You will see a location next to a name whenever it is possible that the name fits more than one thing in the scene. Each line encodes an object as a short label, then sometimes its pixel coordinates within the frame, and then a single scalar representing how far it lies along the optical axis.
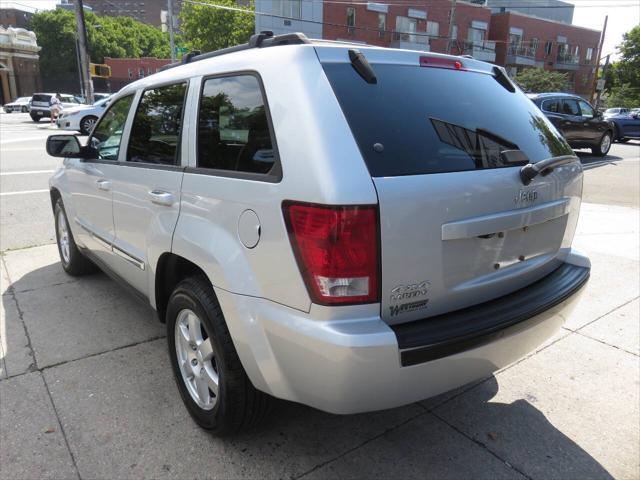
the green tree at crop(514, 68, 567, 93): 44.72
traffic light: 25.70
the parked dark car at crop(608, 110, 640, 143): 21.92
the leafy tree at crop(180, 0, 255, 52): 45.88
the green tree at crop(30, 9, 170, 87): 78.25
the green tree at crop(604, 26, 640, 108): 53.34
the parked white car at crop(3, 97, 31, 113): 46.22
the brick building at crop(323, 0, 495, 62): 39.81
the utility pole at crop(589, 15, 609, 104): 46.51
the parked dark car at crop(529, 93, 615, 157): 13.85
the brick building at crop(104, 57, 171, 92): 76.19
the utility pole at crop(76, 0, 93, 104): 23.78
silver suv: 1.85
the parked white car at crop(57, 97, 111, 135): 20.88
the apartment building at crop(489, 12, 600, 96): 50.69
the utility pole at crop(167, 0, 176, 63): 28.38
